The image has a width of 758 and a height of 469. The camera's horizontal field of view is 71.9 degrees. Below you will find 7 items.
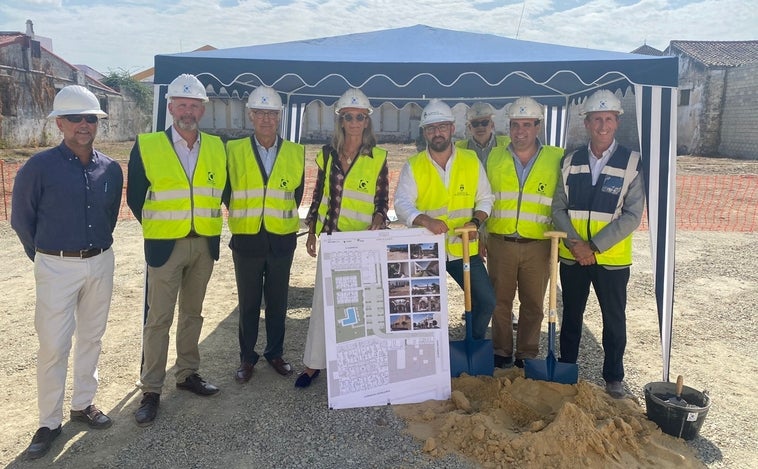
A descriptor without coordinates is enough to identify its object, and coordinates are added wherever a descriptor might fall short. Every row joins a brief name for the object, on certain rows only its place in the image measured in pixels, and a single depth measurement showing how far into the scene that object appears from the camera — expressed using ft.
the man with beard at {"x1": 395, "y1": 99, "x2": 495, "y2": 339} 12.95
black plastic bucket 11.03
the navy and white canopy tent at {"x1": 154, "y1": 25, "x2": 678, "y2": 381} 12.83
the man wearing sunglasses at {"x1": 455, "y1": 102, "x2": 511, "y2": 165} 18.11
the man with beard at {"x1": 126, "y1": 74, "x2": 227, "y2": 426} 11.78
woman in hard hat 13.07
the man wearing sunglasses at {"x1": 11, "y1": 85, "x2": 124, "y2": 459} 10.43
